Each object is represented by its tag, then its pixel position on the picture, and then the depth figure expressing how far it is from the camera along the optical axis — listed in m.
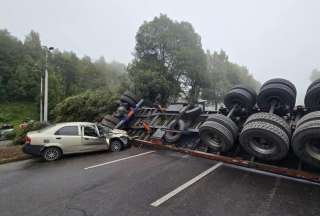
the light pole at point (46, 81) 13.19
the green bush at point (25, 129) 9.87
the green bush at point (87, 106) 13.94
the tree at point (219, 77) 25.64
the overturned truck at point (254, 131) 4.70
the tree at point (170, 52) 21.27
